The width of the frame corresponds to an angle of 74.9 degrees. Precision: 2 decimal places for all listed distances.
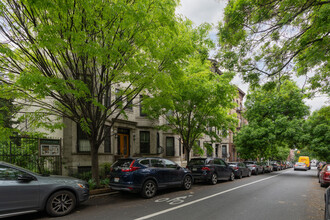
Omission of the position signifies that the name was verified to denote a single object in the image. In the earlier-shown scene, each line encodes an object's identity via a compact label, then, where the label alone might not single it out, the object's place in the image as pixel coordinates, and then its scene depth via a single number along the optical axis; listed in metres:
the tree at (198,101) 12.72
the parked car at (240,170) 17.06
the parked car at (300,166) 32.62
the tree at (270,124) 22.27
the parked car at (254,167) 21.39
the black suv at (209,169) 12.70
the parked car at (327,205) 3.95
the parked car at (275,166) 29.66
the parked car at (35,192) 5.21
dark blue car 8.15
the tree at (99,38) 7.01
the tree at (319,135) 20.43
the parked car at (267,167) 25.25
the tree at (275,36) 6.62
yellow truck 40.63
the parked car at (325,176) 11.81
